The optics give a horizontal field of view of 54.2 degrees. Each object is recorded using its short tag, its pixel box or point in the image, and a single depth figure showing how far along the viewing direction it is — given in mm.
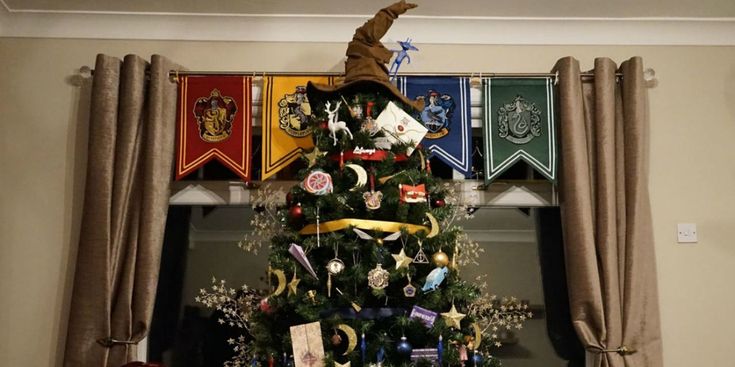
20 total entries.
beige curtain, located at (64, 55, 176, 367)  3006
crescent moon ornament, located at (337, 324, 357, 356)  2434
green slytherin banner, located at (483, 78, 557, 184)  3211
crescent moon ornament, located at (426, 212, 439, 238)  2570
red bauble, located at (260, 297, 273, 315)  2609
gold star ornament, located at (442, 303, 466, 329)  2509
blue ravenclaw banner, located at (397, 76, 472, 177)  3211
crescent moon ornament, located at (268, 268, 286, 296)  2545
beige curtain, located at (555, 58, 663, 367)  3023
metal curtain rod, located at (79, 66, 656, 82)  3258
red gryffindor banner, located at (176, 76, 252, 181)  3207
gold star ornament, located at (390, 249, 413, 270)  2486
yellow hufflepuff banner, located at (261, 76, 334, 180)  3207
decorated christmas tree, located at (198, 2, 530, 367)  2461
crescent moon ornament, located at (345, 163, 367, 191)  2580
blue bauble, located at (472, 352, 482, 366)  2590
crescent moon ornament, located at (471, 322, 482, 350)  2629
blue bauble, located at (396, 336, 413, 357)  2406
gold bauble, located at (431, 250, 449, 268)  2516
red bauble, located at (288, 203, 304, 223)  2604
